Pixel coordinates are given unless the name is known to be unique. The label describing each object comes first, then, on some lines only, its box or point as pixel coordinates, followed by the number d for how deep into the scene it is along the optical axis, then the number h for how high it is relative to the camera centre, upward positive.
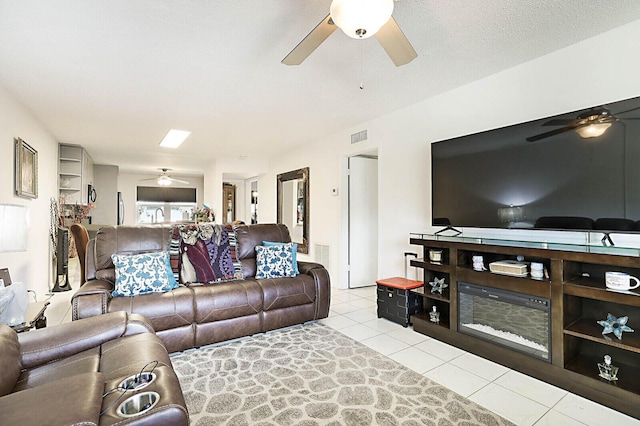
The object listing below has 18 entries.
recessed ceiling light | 5.09 +1.33
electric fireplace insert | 2.38 -0.86
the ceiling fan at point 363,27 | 1.44 +0.96
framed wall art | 3.55 +0.55
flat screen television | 2.09 +0.31
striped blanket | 3.28 -0.42
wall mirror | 6.10 +0.22
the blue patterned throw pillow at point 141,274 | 2.81 -0.53
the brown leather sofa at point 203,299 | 2.68 -0.76
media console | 2.04 -0.78
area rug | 1.93 -1.22
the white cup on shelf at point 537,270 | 2.42 -0.43
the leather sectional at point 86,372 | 1.07 -0.69
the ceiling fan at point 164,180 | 8.74 +0.97
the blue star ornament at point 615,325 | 2.06 -0.74
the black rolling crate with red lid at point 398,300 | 3.43 -0.94
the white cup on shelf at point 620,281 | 2.00 -0.43
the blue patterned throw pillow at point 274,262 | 3.52 -0.53
